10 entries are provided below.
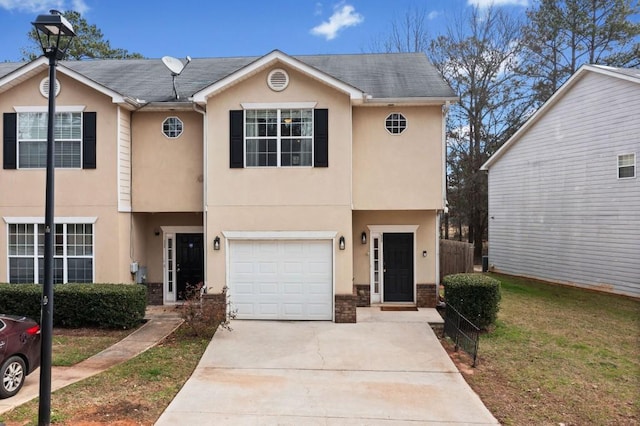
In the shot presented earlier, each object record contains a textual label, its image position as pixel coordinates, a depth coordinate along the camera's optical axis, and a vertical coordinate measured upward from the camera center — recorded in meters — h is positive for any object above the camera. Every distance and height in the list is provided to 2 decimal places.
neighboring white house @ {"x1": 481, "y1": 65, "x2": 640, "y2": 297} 14.15 +1.07
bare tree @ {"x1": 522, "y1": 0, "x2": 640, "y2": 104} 22.64 +10.20
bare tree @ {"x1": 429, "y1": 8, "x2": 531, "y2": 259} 25.69 +7.78
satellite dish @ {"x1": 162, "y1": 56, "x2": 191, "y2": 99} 11.91 +4.49
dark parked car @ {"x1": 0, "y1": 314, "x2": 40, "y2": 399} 6.09 -2.05
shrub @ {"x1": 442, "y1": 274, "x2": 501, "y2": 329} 9.89 -2.04
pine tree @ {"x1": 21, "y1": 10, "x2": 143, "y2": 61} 27.45 +11.78
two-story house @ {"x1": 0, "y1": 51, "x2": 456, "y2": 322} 10.83 +1.23
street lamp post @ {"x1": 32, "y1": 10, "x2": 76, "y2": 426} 5.16 -0.02
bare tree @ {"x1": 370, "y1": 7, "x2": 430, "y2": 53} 27.11 +11.96
